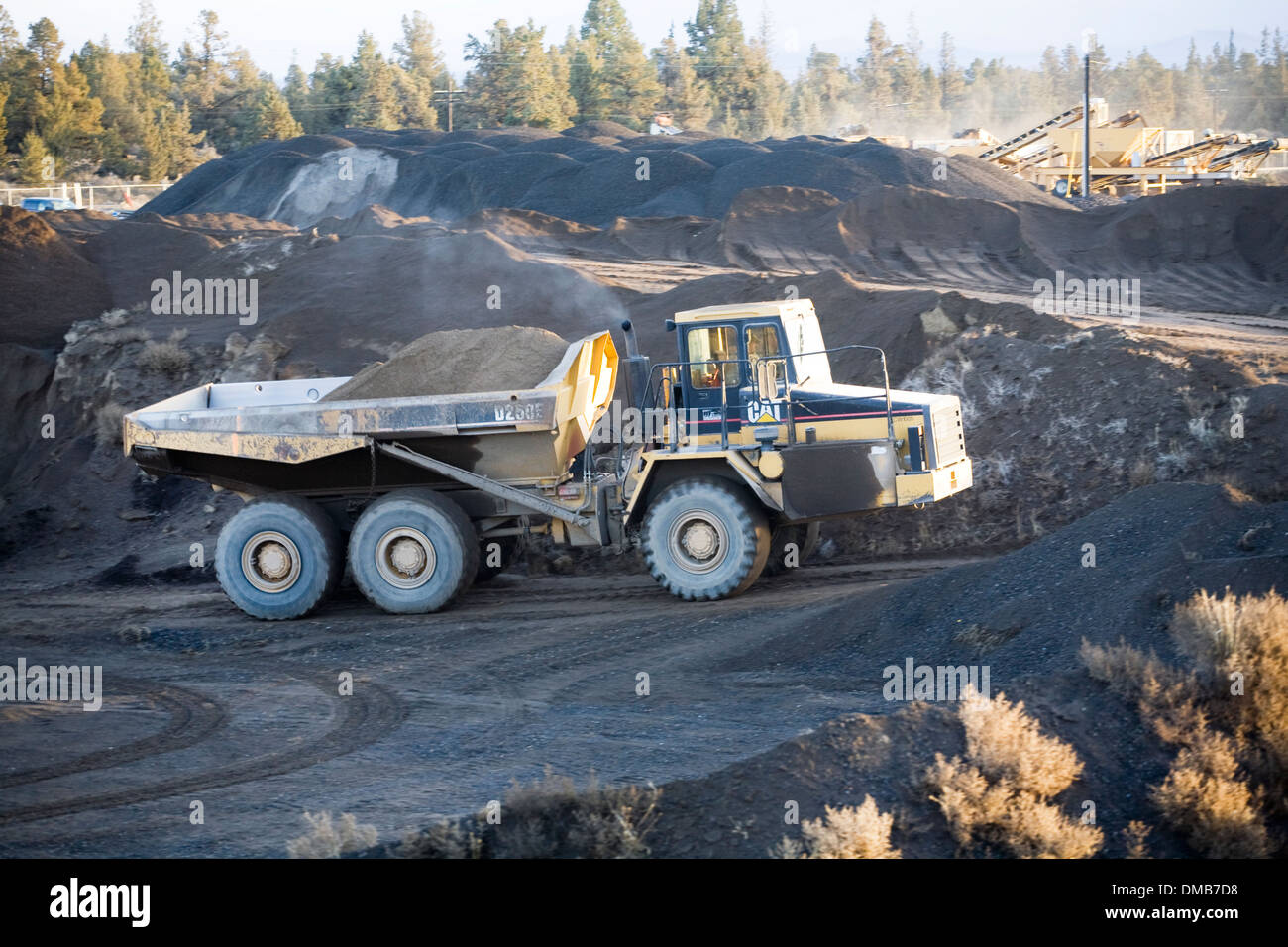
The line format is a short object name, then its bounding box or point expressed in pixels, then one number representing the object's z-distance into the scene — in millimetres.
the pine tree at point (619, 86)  75062
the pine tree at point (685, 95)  78625
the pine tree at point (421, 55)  87312
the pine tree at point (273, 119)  70688
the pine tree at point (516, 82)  70875
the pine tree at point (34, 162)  60875
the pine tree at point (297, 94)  79244
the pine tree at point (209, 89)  80625
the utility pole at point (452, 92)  78150
